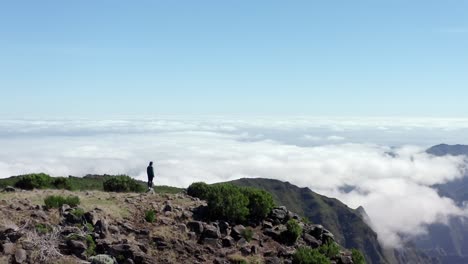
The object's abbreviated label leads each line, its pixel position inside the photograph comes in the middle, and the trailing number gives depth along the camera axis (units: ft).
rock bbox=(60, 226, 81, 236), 77.37
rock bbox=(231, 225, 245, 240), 93.45
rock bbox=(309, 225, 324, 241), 106.73
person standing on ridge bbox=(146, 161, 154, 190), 130.93
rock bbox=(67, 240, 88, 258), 73.67
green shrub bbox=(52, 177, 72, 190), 128.26
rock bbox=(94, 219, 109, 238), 80.66
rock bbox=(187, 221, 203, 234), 91.94
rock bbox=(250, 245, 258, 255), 89.74
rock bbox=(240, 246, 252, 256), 88.23
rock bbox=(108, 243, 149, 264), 75.87
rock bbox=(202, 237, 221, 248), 87.76
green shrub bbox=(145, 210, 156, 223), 91.43
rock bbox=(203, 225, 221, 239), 90.12
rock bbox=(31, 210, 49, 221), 81.20
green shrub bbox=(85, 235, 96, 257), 74.64
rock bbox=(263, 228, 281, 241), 99.19
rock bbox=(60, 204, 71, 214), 85.81
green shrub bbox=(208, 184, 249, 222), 98.99
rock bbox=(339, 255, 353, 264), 96.48
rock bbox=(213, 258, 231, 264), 82.34
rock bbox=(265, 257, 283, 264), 86.99
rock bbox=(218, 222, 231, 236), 94.12
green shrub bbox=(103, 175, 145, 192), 128.98
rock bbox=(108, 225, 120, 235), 83.15
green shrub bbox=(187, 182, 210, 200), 118.73
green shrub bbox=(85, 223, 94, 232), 81.04
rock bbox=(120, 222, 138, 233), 85.58
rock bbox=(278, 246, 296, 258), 91.12
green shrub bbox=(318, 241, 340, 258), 96.07
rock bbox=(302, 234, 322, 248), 101.24
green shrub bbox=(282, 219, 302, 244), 98.94
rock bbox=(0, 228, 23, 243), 71.67
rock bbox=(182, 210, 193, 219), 96.48
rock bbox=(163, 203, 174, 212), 98.64
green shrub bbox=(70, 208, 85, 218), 85.05
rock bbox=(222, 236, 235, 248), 89.45
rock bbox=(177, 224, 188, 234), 89.73
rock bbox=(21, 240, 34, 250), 70.36
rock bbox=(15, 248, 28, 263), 67.41
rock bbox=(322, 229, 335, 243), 105.91
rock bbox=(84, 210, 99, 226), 84.33
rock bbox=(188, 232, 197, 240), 88.72
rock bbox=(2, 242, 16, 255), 68.69
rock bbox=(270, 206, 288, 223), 108.78
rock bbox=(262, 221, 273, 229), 102.49
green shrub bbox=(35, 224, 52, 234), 76.07
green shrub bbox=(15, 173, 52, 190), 123.95
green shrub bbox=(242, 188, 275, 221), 104.32
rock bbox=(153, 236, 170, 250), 82.11
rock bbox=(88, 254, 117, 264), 71.56
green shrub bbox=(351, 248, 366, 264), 99.76
